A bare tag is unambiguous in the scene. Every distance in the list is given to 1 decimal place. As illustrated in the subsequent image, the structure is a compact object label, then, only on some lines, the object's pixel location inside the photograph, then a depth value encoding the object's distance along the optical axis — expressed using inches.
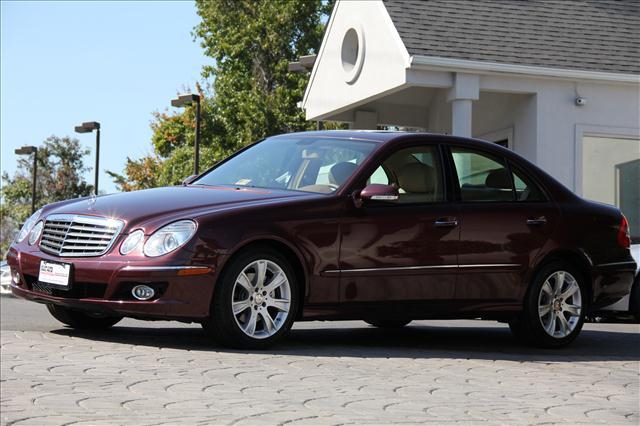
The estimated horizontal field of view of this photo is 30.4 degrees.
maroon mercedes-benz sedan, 309.6
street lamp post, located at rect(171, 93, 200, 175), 1237.1
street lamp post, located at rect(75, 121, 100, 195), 1550.2
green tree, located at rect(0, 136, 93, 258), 2748.5
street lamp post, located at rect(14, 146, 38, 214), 1991.9
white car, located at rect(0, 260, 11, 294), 1268.5
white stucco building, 768.9
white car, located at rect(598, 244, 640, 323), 510.6
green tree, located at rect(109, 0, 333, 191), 2107.5
